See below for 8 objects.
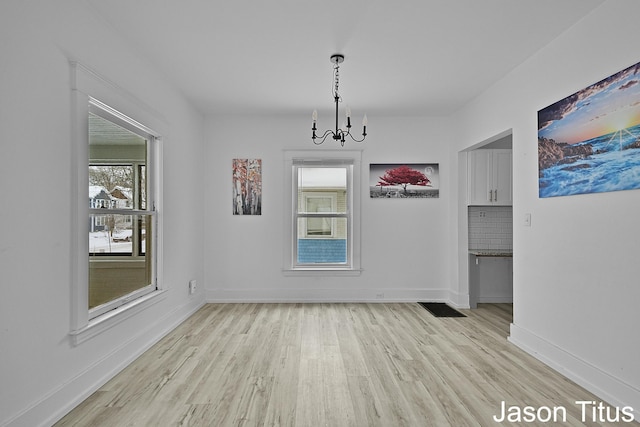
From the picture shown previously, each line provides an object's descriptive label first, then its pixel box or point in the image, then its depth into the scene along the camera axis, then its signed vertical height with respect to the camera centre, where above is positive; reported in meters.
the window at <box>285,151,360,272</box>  5.41 +0.07
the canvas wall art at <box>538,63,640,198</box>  2.35 +0.54
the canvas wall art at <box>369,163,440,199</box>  5.43 +0.49
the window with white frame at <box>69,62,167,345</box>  2.44 +0.08
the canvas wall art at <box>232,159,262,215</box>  5.38 +0.37
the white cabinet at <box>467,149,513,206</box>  5.02 +0.52
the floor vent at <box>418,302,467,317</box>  4.72 -1.28
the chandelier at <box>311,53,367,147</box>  3.37 +1.43
